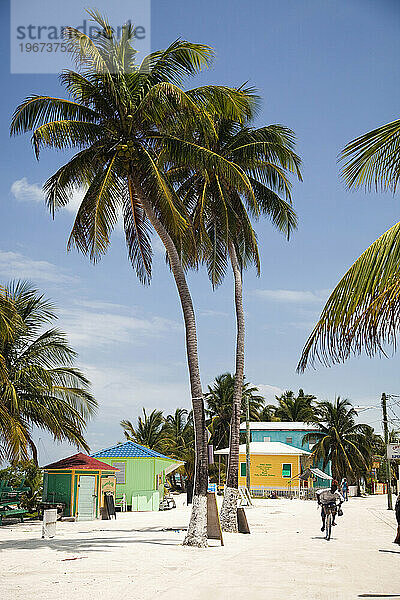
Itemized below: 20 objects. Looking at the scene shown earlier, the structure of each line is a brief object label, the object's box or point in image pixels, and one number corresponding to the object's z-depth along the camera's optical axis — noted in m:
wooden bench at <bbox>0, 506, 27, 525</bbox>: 24.11
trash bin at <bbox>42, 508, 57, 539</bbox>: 18.25
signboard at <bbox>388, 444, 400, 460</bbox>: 29.12
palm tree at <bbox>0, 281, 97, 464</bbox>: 24.28
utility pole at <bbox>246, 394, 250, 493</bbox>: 37.22
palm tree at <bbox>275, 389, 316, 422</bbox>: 74.18
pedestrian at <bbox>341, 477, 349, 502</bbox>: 49.97
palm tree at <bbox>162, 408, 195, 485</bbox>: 54.40
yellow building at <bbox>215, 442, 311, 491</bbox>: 52.31
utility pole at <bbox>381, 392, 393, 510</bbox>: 37.25
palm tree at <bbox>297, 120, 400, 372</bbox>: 6.87
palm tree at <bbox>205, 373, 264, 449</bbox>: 60.78
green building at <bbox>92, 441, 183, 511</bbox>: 31.73
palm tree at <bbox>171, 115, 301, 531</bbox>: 19.95
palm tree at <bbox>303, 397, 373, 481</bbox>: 55.94
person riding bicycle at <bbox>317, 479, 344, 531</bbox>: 18.58
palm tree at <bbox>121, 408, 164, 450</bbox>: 57.28
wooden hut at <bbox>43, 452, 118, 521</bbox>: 25.78
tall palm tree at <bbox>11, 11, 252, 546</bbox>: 15.79
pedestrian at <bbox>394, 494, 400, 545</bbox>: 15.92
